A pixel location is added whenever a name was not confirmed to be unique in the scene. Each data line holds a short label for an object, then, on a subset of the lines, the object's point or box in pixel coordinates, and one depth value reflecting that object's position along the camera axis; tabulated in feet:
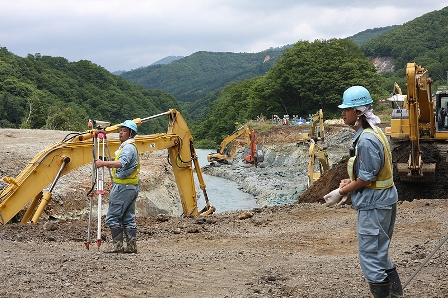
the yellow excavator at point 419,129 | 50.80
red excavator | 146.51
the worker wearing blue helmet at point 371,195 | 17.71
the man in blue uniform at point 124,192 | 29.17
